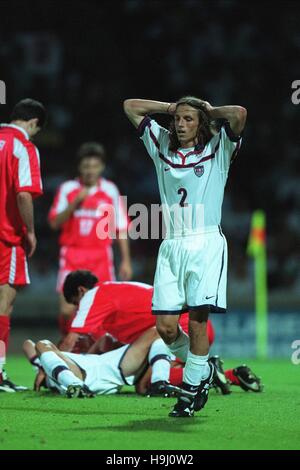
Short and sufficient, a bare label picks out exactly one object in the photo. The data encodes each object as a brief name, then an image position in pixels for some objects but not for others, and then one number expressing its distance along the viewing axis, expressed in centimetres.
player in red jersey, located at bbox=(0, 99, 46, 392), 1533
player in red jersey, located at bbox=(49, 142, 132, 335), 2166
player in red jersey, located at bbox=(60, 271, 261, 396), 1508
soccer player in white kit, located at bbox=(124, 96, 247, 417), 1191
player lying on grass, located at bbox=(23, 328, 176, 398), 1443
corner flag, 2877
